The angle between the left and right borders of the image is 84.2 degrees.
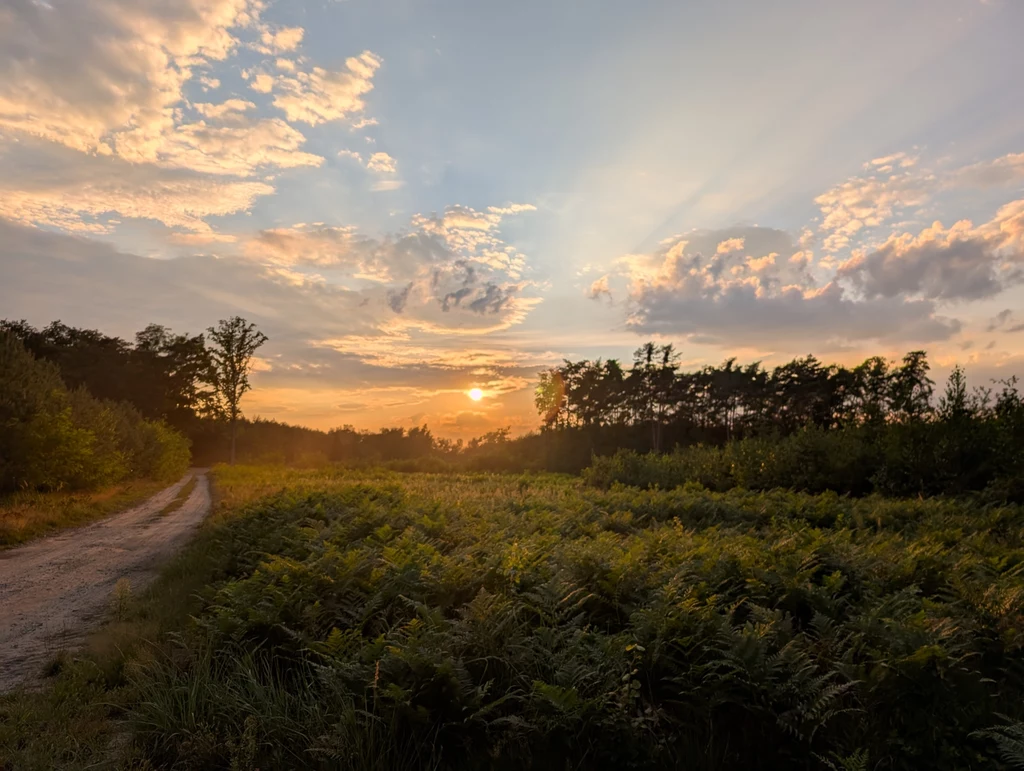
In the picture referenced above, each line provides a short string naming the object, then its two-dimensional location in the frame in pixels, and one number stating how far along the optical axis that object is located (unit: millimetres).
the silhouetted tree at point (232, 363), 53438
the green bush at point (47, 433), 21644
